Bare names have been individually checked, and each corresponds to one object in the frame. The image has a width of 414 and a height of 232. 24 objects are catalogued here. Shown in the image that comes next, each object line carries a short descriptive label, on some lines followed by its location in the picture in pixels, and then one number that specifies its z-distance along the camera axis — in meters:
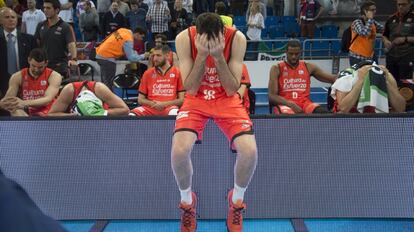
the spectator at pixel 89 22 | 11.95
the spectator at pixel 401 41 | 7.24
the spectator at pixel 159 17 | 11.10
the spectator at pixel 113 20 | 11.59
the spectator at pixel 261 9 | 11.67
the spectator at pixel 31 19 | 9.41
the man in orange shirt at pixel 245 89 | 4.53
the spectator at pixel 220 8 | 9.41
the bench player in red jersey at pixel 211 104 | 3.44
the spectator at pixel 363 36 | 7.89
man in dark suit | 6.66
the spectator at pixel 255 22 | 11.41
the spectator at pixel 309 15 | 12.86
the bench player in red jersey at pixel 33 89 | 5.28
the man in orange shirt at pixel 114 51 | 8.91
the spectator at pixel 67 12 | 12.43
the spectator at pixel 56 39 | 6.77
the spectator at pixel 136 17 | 11.43
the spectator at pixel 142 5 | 12.46
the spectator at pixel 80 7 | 12.07
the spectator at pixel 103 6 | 13.05
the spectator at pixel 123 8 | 12.07
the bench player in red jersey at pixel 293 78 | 5.70
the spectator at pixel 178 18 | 11.64
